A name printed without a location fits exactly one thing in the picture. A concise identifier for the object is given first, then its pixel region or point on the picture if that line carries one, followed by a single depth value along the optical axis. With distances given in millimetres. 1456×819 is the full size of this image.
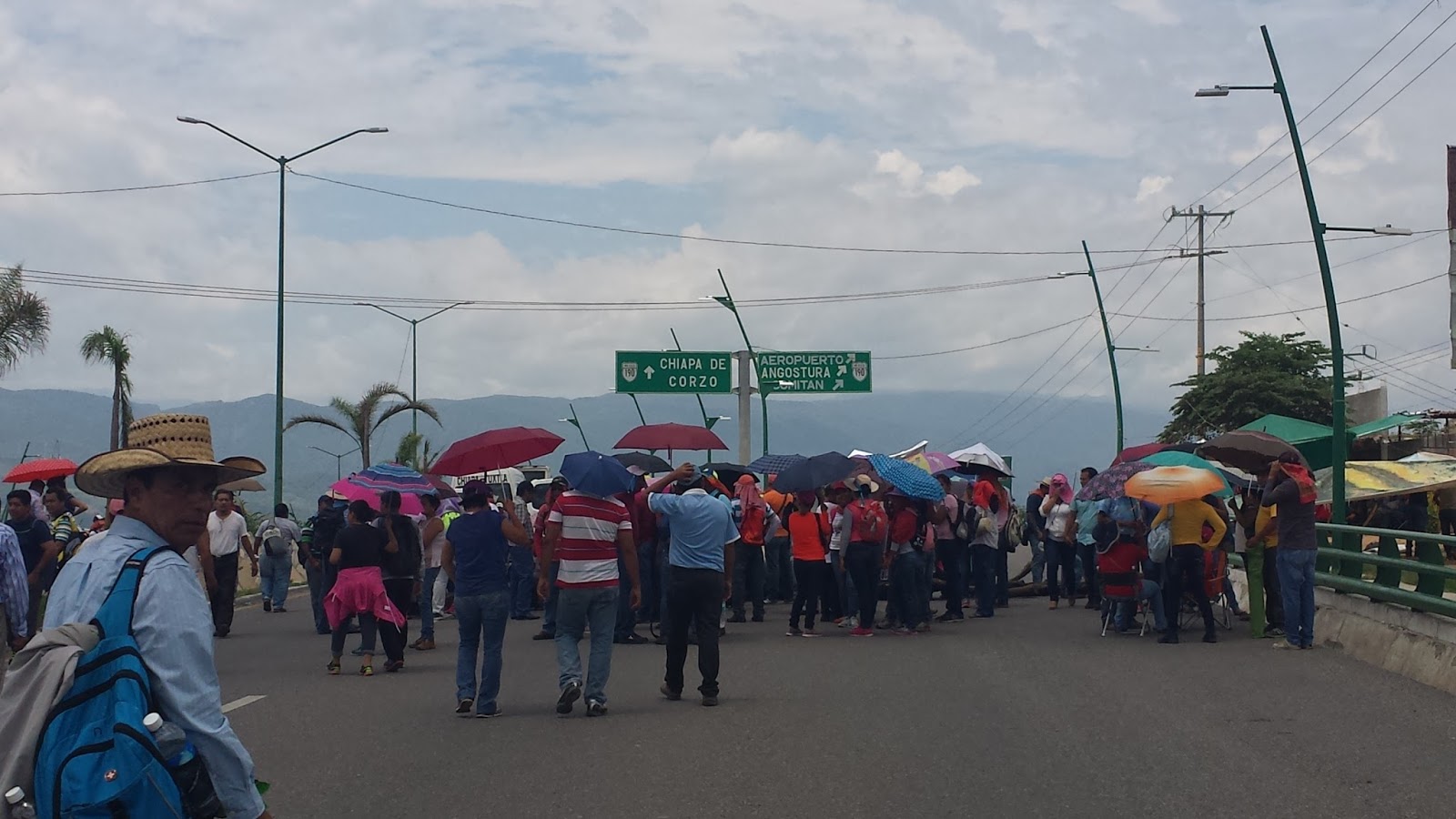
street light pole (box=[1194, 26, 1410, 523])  21953
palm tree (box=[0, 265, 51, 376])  29109
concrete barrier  13031
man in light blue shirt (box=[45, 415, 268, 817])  3955
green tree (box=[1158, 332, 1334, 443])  55406
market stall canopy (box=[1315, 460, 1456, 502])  27141
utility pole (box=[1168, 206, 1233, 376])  61406
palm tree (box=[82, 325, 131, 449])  42062
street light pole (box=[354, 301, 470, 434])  57281
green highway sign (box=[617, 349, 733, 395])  47812
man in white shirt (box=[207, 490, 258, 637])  19734
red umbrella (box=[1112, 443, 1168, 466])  23920
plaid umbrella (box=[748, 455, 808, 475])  23366
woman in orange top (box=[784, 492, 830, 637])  18406
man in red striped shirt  11719
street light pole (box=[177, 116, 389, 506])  34828
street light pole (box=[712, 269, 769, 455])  46728
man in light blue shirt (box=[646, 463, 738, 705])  12586
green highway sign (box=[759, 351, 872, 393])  47906
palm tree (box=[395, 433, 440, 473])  69312
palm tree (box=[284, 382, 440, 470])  58469
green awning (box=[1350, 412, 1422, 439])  35112
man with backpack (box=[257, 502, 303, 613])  23625
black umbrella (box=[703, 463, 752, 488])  25750
